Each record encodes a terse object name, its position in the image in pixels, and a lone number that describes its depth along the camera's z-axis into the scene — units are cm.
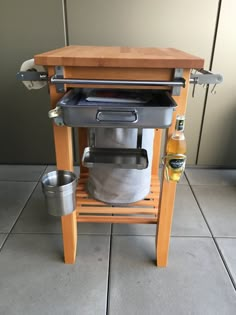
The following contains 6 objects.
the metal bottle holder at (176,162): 85
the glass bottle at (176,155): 85
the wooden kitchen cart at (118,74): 75
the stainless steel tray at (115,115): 73
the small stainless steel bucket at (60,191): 87
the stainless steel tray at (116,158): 97
